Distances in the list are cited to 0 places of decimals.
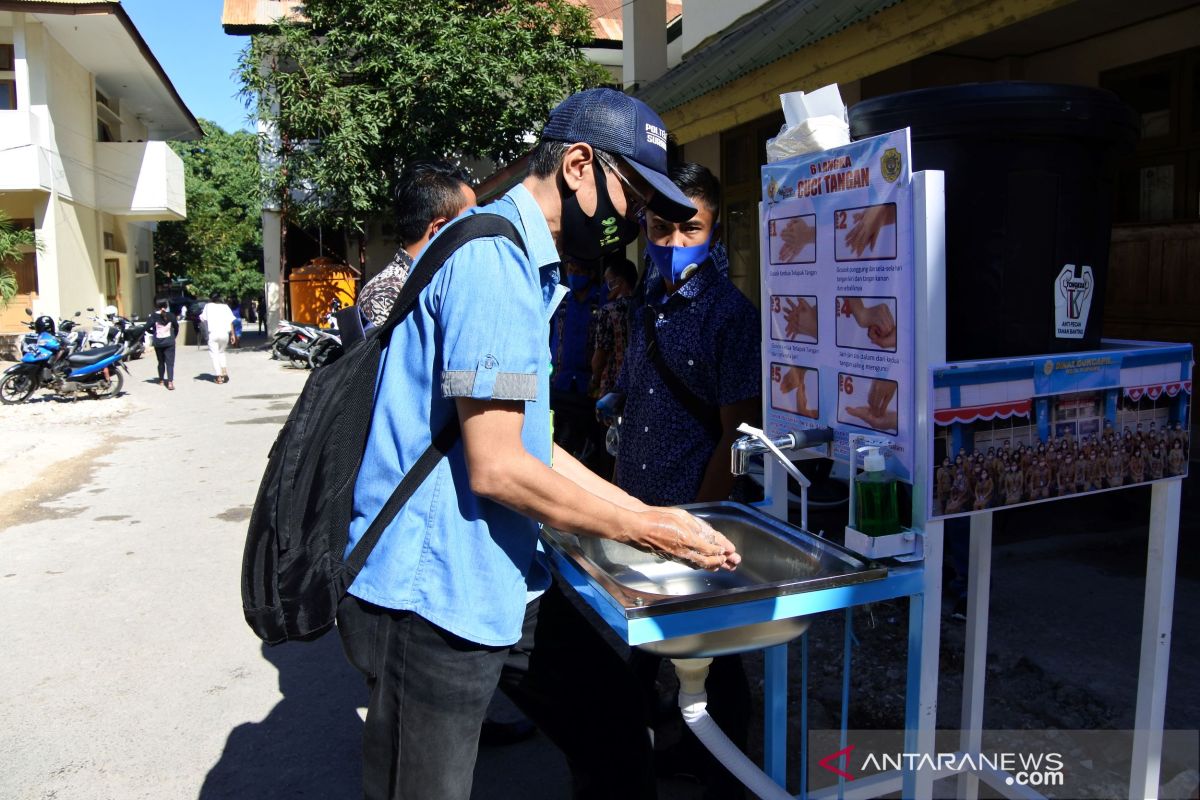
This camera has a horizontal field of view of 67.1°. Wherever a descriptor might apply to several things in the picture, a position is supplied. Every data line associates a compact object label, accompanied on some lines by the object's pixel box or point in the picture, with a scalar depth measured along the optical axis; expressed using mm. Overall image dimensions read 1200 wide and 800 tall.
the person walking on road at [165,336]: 13539
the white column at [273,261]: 21375
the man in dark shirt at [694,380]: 2590
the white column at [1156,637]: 2082
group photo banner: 1769
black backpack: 1689
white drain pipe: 1933
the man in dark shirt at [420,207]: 3627
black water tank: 1761
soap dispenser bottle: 1783
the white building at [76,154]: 17922
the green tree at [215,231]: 35844
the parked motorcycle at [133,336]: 15289
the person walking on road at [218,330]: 14250
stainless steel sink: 1621
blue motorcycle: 12086
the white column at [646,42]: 10445
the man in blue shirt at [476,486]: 1551
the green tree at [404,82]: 14938
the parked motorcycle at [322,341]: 14126
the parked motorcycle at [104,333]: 14266
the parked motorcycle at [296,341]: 16500
